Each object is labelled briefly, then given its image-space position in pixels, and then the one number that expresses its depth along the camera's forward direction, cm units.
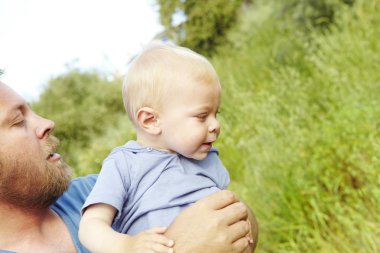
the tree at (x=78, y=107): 1139
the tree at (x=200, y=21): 1066
